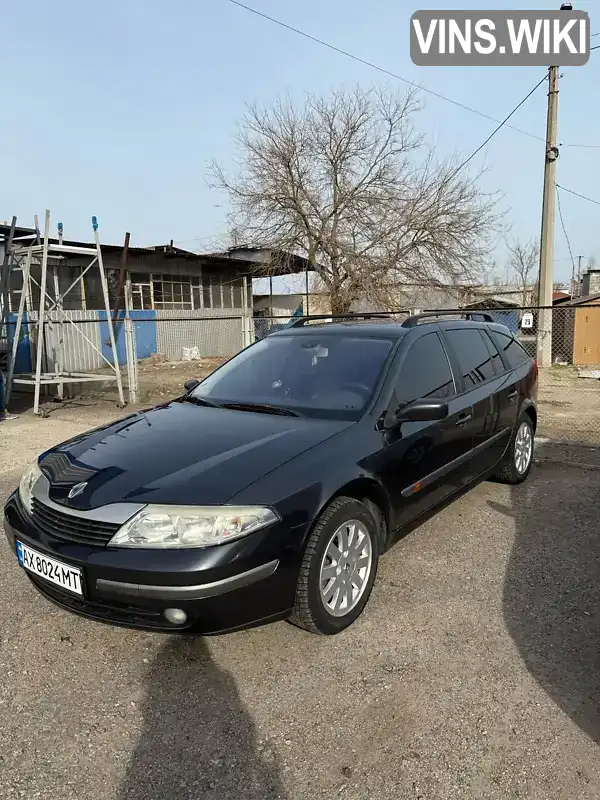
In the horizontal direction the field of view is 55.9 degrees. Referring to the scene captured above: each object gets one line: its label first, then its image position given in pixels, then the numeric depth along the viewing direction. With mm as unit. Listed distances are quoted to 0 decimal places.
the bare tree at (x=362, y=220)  19172
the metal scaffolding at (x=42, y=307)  8883
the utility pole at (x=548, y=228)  15336
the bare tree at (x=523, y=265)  44478
